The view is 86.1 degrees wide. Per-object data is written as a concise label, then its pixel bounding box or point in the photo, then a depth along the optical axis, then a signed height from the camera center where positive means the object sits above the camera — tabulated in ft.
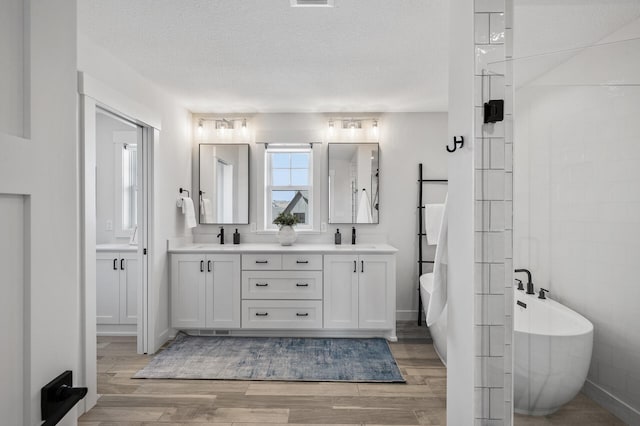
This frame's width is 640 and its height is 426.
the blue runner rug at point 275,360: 9.07 -4.44
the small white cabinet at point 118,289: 11.74 -2.81
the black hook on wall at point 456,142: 5.35 +1.04
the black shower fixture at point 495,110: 4.85 +1.38
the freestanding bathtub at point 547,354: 4.50 -2.00
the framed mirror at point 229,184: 13.58 +0.97
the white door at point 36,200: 1.60 +0.04
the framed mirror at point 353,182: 13.46 +1.00
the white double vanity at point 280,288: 11.56 -2.73
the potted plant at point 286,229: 12.75 -0.81
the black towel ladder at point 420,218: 13.13 -0.41
